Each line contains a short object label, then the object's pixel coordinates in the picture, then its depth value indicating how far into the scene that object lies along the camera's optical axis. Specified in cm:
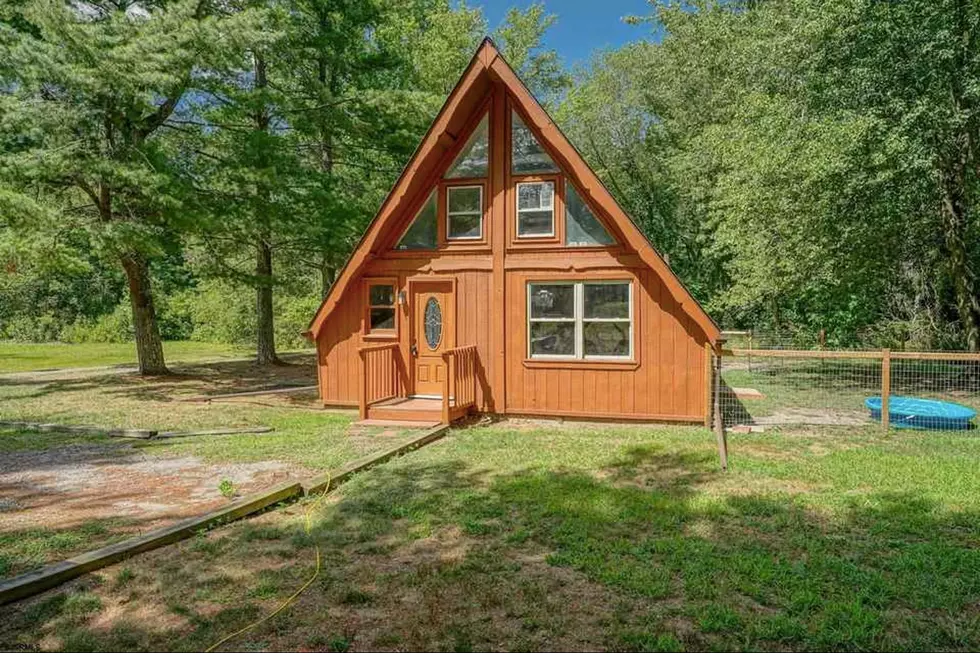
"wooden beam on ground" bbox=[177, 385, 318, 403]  1271
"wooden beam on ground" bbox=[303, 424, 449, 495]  622
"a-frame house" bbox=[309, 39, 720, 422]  963
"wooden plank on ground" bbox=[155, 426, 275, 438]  909
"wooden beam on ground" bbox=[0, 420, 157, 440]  911
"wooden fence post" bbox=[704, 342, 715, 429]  922
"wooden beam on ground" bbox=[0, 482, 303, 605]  394
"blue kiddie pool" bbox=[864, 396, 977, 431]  930
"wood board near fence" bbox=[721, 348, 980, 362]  865
